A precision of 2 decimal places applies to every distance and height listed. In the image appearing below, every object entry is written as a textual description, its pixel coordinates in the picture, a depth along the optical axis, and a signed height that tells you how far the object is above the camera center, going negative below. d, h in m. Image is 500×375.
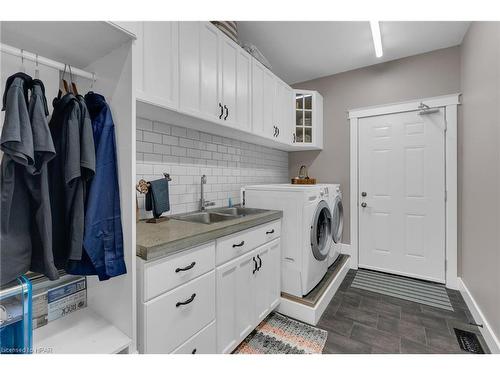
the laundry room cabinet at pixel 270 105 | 2.41 +0.91
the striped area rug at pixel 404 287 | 2.46 -1.17
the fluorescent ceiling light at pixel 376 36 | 2.16 +1.44
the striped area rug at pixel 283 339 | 1.71 -1.17
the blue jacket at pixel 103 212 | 0.99 -0.11
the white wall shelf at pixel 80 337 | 0.95 -0.64
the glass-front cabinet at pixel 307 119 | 3.30 +0.93
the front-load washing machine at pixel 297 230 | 2.15 -0.41
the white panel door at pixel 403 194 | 2.84 -0.11
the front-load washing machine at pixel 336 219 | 2.85 -0.43
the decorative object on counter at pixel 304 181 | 2.95 +0.06
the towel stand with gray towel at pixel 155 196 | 1.67 -0.07
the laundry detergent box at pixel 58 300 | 1.07 -0.54
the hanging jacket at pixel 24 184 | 0.80 +0.01
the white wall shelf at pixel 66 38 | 0.89 +0.59
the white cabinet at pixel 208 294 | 1.09 -0.62
